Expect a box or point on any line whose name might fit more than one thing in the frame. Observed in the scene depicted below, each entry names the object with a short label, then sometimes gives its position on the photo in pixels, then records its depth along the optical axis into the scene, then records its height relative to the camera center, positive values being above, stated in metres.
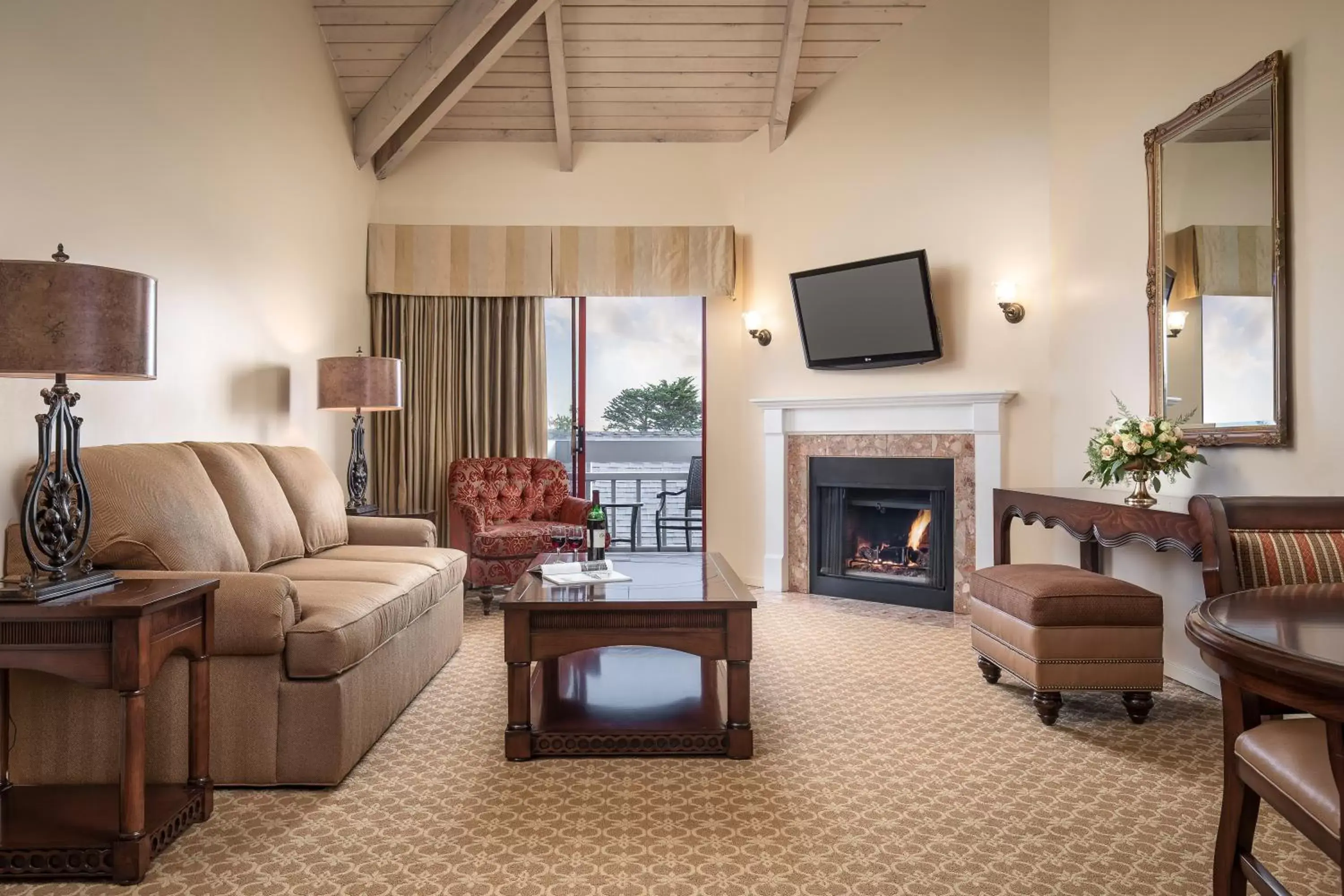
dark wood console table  2.91 -0.28
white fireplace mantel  4.95 +0.14
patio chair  6.38 -0.48
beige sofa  2.34 -0.58
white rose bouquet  3.23 -0.02
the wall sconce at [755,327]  5.90 +0.80
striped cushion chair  2.12 -0.23
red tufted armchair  5.05 -0.41
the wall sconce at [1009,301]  4.75 +0.79
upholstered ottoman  3.01 -0.68
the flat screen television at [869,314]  5.06 +0.80
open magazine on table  3.11 -0.46
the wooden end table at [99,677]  1.94 -0.51
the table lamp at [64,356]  1.98 +0.21
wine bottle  3.41 -0.33
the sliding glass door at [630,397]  6.29 +0.37
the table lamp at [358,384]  4.75 +0.35
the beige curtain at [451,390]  5.99 +0.40
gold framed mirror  3.01 +0.68
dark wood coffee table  2.72 -0.63
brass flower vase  3.21 -0.17
